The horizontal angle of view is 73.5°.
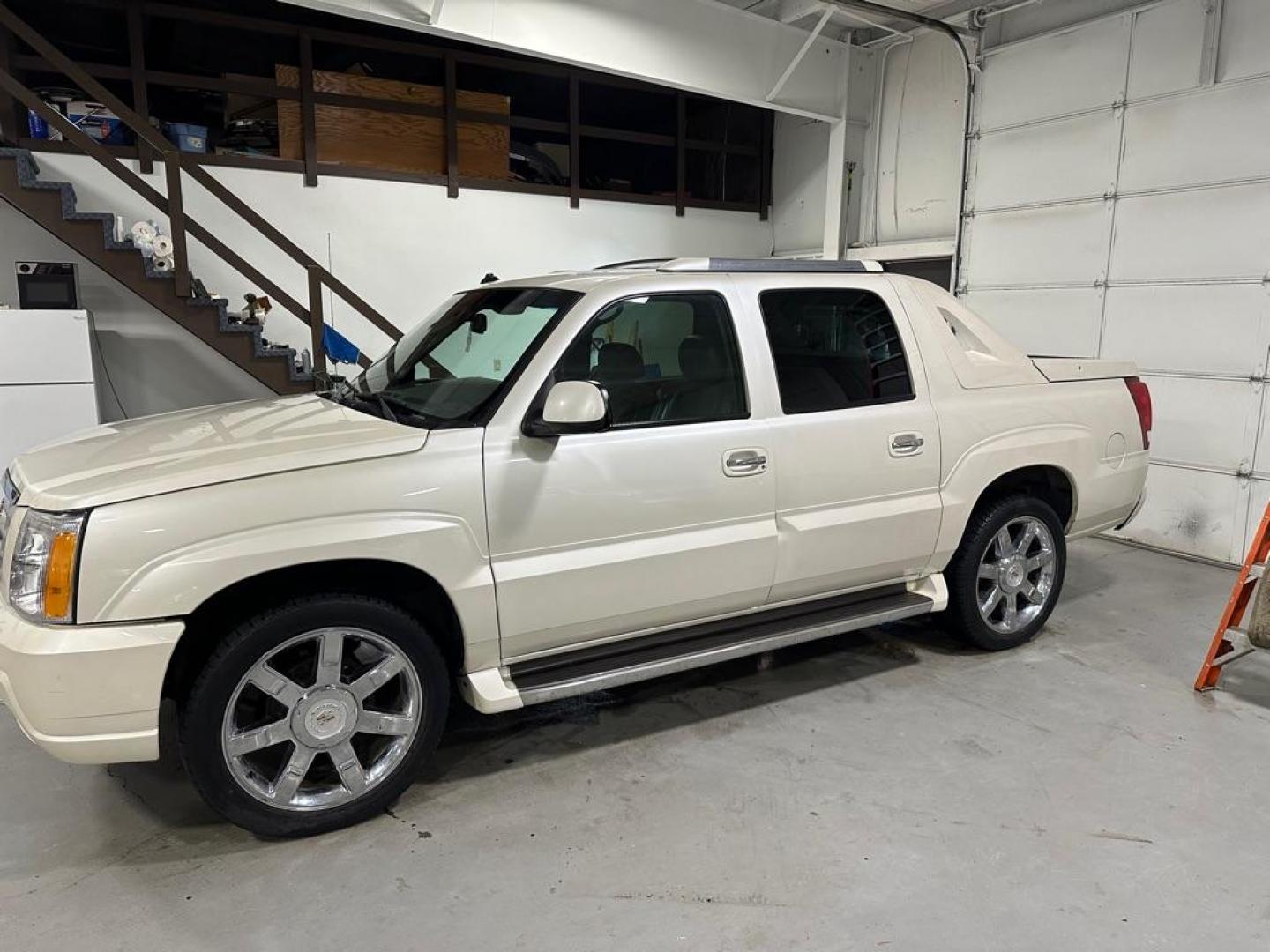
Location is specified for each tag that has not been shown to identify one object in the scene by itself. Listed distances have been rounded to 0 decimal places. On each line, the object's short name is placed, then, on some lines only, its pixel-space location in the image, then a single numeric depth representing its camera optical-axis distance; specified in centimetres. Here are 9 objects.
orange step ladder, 385
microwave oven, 633
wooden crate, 827
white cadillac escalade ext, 233
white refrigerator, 611
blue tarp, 755
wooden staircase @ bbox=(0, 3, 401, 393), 634
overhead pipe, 745
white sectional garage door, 598
